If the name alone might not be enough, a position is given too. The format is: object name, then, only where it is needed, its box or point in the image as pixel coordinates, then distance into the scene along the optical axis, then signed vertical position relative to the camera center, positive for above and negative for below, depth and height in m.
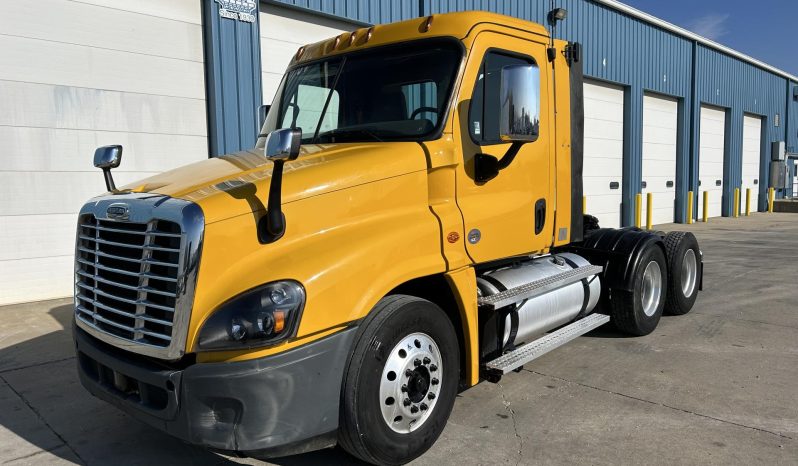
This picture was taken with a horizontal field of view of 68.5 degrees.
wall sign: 8.85 +2.68
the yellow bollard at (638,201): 17.02 -0.66
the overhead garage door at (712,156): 21.61 +0.81
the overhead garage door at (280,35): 9.54 +2.49
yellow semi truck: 2.76 -0.38
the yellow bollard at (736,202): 23.28 -1.02
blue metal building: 9.05 +2.89
